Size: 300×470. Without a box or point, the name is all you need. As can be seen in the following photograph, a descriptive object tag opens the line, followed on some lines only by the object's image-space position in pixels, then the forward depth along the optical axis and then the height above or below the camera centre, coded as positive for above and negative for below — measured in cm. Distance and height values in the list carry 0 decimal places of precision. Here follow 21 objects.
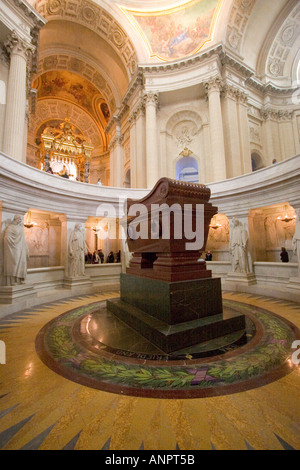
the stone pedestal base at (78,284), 744 -95
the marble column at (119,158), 1775 +823
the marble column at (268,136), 1472 +809
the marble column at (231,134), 1234 +702
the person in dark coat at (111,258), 1077 -7
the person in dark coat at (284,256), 771 -13
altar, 1558 +805
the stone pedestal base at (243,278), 739 -89
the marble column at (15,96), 851 +686
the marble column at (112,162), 1858 +843
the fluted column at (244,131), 1270 +740
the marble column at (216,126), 1176 +723
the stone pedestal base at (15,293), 523 -89
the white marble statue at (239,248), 762 +20
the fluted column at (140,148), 1400 +724
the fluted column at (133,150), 1491 +758
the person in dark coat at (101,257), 1116 -1
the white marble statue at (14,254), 548 +13
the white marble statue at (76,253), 771 +16
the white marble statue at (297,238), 588 +38
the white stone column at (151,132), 1318 +772
